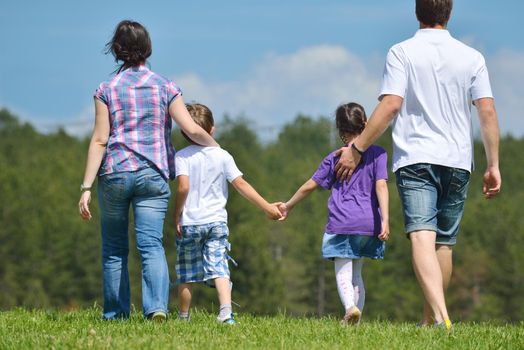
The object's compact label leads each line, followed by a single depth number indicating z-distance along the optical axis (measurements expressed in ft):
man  49.42
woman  51.72
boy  54.80
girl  54.90
